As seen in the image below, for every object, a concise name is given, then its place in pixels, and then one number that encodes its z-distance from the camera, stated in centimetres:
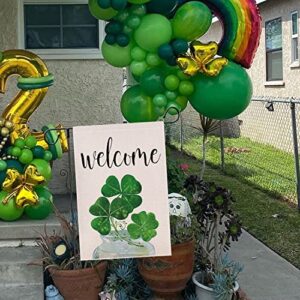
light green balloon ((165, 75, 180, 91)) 385
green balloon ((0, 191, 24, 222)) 425
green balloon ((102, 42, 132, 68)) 396
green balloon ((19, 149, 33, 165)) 427
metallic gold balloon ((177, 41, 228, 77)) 376
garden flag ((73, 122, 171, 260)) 354
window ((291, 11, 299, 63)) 1165
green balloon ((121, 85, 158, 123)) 400
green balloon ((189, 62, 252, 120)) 375
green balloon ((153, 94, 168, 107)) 388
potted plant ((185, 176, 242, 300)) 367
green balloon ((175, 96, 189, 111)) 391
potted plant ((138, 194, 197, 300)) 365
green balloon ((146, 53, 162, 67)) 390
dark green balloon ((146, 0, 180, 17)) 390
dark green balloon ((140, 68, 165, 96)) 387
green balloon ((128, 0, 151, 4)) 382
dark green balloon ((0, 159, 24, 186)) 423
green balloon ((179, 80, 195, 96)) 387
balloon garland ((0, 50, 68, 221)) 422
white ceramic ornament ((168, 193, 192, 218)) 388
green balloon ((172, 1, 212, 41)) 380
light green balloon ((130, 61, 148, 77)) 396
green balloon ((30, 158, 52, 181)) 429
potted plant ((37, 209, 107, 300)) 375
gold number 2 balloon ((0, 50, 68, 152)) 463
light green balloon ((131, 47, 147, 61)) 393
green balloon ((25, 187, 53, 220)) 436
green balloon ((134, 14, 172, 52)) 380
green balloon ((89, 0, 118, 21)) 387
